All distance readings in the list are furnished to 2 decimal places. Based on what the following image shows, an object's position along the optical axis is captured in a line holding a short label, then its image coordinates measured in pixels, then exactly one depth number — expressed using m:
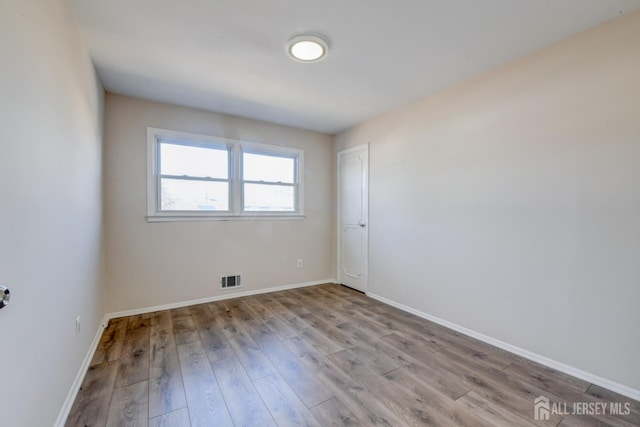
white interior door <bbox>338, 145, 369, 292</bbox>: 3.99
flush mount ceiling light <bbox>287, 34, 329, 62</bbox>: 2.05
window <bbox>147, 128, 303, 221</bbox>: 3.33
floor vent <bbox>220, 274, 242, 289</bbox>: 3.69
